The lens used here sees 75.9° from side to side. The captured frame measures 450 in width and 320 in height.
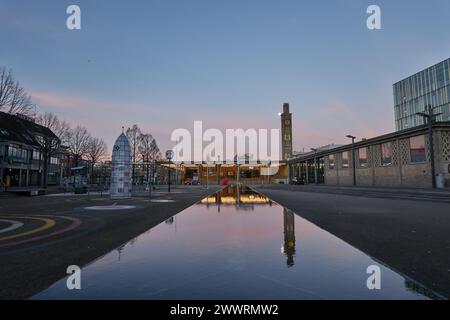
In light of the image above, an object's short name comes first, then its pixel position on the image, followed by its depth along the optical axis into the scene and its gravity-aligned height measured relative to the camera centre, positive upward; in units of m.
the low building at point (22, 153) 48.81 +5.48
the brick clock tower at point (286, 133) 124.69 +21.24
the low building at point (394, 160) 34.31 +2.93
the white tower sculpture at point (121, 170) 27.16 +1.13
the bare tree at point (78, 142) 60.53 +8.76
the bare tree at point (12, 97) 28.84 +8.98
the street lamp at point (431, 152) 30.30 +2.93
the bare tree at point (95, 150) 66.69 +7.78
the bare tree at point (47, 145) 47.25 +6.64
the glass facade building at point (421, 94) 65.38 +21.23
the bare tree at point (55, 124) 55.28 +11.36
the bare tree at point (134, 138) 58.69 +8.98
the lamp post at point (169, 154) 44.34 +4.25
